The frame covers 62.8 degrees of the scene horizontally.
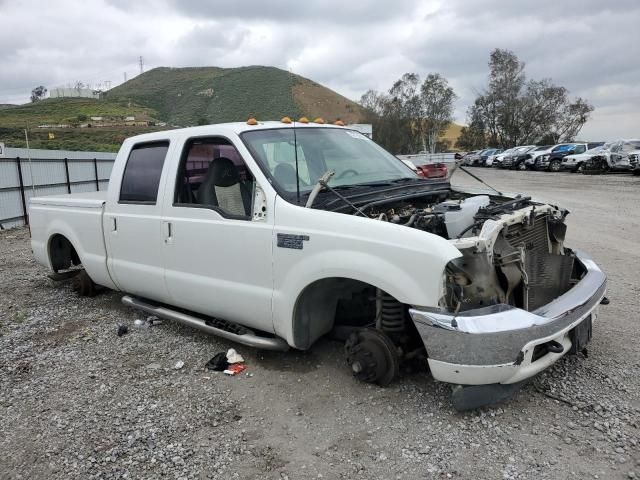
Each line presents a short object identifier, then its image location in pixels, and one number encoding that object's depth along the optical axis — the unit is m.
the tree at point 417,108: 73.75
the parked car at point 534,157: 34.31
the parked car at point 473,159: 50.93
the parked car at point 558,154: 31.89
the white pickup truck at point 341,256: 2.94
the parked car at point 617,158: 24.23
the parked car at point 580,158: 27.04
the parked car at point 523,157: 36.81
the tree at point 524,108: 66.31
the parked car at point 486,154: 48.41
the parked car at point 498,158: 42.17
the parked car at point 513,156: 39.11
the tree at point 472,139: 71.69
